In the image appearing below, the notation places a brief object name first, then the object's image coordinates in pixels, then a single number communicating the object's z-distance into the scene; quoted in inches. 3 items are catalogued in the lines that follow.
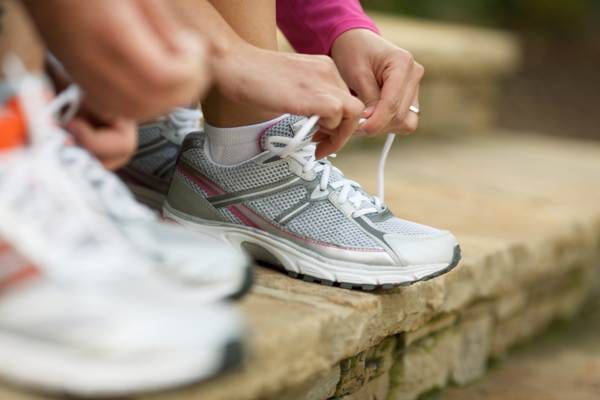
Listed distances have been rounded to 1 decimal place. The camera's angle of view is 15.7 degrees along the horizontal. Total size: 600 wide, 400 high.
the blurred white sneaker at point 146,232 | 62.1
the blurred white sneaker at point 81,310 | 60.1
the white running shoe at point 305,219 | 70.9
